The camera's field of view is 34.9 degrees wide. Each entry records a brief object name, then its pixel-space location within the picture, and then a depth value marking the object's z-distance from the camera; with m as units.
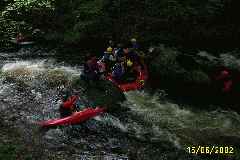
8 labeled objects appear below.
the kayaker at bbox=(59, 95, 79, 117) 11.53
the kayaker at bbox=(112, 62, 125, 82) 14.05
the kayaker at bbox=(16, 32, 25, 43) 17.53
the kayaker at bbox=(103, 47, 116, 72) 14.67
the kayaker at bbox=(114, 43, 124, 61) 14.70
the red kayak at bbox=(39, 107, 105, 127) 11.34
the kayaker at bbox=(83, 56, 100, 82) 13.49
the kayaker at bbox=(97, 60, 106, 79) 13.95
